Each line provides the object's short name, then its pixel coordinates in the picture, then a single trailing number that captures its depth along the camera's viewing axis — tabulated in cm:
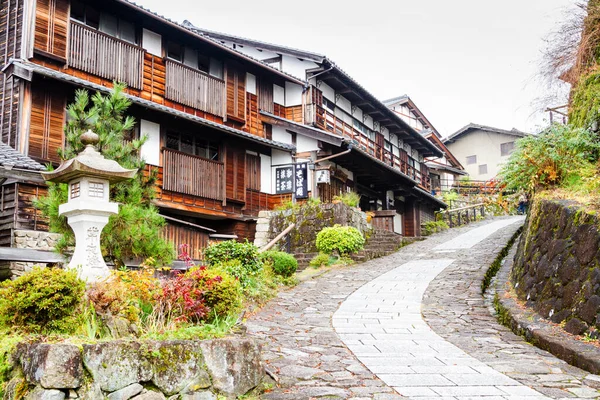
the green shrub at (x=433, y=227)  3028
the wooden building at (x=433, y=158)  3906
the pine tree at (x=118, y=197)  997
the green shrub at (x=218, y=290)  673
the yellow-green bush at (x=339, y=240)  1797
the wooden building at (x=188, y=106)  1430
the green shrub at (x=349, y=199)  1997
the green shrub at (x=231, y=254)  1212
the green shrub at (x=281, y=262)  1410
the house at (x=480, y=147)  4725
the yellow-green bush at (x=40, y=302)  511
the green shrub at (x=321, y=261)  1736
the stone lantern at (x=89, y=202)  739
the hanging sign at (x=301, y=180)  2068
